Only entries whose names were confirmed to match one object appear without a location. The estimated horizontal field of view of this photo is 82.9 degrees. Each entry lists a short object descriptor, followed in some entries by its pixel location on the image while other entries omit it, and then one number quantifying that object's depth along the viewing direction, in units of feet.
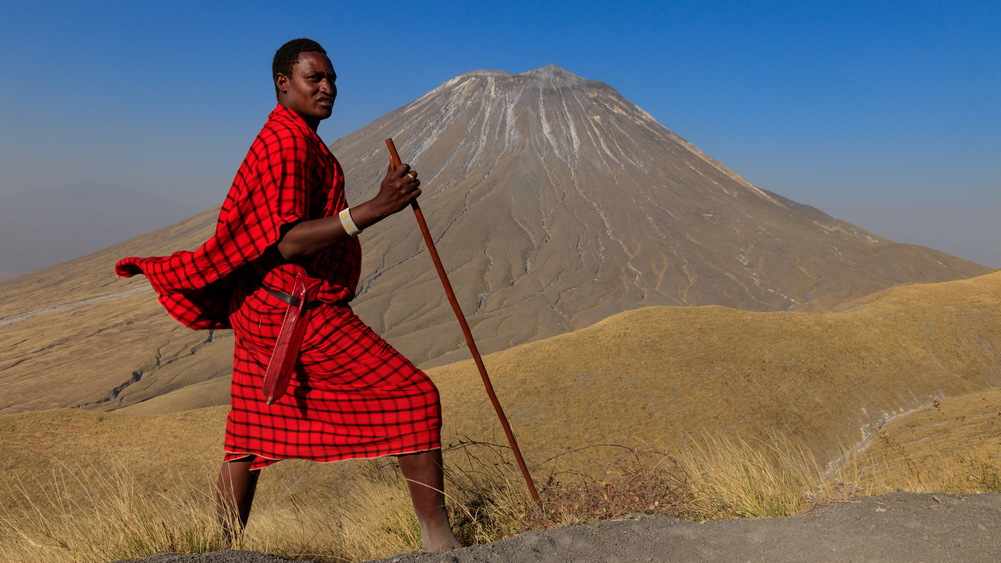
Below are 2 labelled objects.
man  6.93
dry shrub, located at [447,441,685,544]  8.27
